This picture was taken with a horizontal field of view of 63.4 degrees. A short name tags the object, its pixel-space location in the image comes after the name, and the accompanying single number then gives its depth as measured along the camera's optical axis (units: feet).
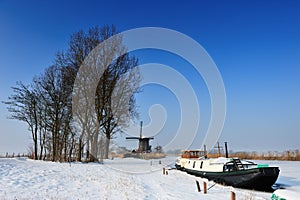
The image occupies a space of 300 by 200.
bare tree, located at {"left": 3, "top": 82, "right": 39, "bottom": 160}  68.59
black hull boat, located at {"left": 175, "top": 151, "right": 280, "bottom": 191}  45.34
